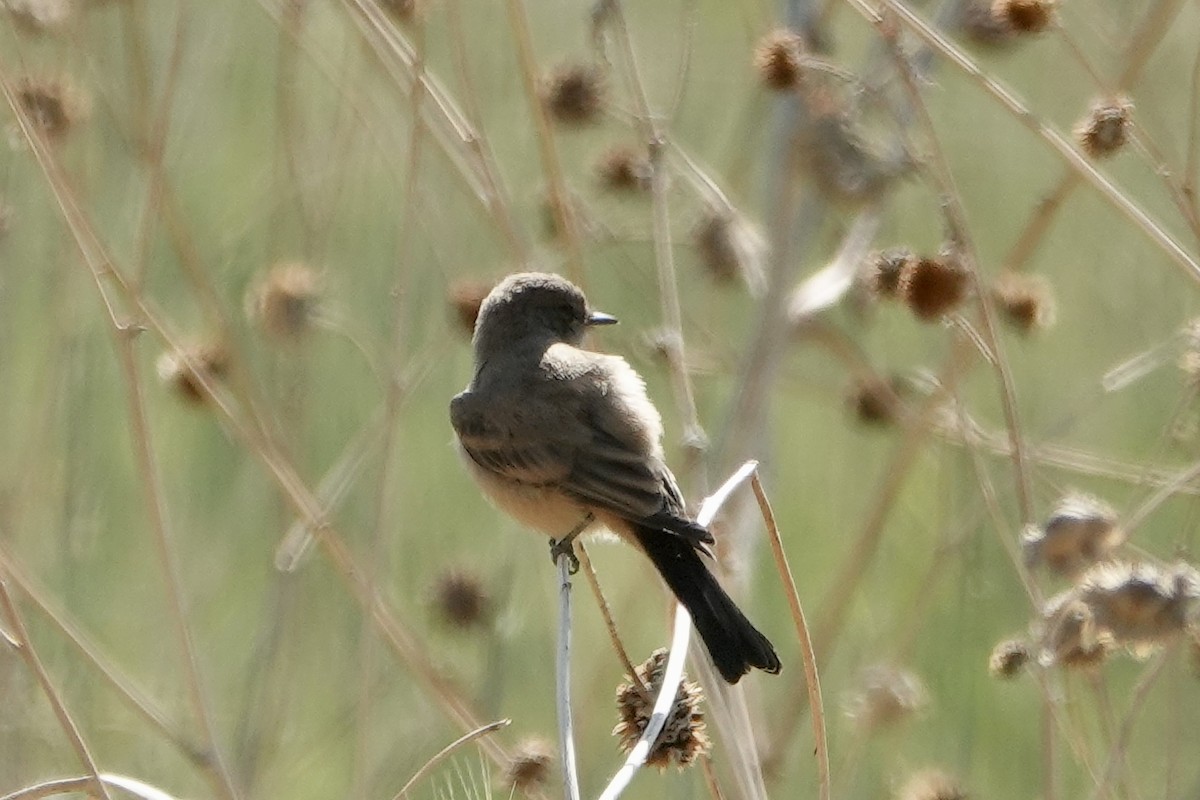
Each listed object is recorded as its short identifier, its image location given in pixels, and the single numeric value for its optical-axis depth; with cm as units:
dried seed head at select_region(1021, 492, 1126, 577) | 654
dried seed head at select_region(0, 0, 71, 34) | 832
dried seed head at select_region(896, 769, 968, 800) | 808
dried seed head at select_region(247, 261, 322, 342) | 889
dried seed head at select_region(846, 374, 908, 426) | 893
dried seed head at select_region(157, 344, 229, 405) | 842
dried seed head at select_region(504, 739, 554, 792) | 757
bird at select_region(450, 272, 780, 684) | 683
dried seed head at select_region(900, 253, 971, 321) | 723
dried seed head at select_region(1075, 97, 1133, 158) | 723
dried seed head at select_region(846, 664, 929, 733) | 857
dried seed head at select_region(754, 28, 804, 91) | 775
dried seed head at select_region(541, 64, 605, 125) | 893
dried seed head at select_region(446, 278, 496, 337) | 920
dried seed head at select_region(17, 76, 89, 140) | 837
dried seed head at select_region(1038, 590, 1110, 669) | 611
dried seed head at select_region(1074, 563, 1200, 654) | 591
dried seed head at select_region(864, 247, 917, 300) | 777
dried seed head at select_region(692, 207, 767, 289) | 866
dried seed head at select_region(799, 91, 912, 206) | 790
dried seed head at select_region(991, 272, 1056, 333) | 853
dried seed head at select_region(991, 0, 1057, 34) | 735
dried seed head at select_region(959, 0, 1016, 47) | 777
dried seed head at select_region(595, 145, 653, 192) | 889
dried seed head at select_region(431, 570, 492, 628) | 918
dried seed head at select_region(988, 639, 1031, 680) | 706
